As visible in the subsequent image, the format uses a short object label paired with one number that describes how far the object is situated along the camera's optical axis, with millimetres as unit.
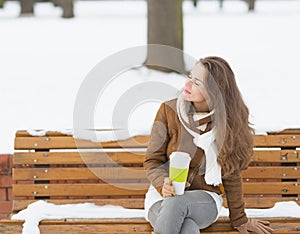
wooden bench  6891
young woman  5859
